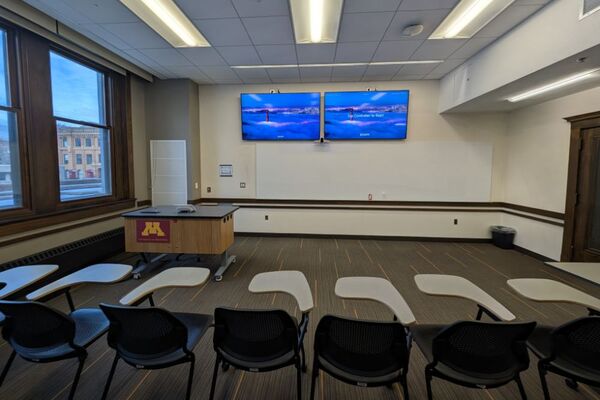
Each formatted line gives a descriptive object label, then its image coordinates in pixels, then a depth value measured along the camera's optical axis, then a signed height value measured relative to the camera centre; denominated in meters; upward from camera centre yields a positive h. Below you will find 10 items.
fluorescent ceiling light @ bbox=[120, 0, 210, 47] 2.95 +1.78
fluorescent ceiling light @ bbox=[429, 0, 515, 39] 2.89 +1.81
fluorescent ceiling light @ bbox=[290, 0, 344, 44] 2.93 +1.81
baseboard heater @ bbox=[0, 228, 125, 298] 3.21 -1.06
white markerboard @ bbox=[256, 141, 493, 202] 5.45 +0.13
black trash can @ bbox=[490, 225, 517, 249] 5.13 -1.06
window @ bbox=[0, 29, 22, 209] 3.08 +0.34
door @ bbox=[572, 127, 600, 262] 3.81 -0.30
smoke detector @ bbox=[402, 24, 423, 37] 3.29 +1.77
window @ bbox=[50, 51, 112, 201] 3.76 +0.88
